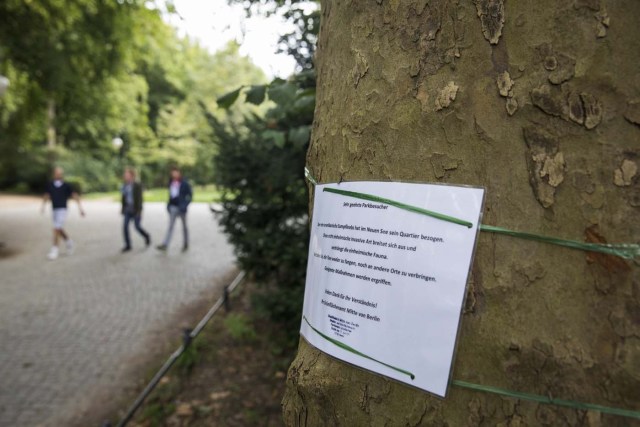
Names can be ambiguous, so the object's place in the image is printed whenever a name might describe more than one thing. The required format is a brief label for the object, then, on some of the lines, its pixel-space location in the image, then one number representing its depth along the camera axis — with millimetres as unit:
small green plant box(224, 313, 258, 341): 5318
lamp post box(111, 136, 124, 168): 34997
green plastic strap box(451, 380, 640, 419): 798
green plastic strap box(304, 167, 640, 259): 810
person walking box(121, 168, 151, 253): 9930
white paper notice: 914
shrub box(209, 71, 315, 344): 4453
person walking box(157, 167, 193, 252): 9930
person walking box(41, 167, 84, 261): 9398
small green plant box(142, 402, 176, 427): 3798
